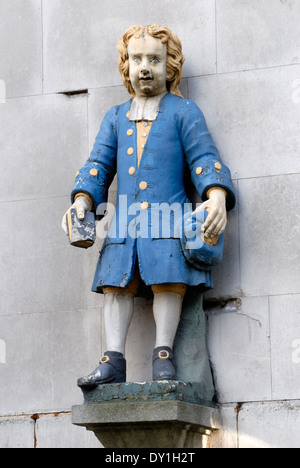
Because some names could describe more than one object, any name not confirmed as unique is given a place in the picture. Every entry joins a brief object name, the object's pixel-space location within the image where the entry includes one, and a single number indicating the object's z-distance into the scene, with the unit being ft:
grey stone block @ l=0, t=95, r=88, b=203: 25.44
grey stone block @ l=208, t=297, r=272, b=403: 23.29
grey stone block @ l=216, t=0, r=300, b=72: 24.58
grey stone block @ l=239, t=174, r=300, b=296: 23.62
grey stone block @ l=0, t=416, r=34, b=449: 24.21
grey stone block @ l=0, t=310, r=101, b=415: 24.35
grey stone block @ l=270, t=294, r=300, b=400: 23.04
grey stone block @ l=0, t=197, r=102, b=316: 24.84
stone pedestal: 21.99
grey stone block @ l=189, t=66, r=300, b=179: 24.18
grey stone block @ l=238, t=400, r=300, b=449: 22.76
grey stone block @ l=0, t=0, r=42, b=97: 26.08
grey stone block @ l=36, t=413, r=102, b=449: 23.90
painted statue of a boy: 23.03
